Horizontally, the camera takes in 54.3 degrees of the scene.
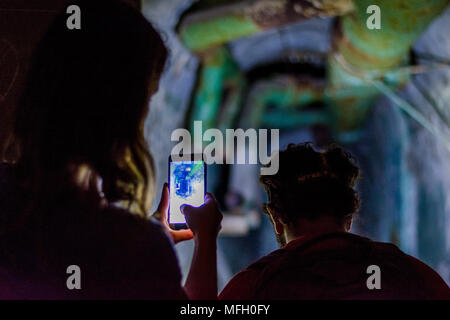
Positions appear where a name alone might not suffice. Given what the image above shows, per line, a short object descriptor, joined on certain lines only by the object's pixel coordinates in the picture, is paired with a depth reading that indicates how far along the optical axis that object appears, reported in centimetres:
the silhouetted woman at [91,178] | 72
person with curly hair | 79
